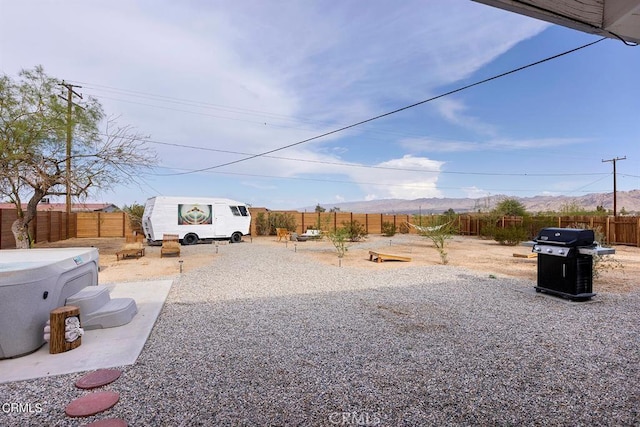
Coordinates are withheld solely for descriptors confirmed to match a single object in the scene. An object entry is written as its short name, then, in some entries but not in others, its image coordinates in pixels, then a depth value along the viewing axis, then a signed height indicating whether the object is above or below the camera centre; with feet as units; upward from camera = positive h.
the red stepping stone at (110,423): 6.42 -4.23
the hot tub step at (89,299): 11.91 -3.22
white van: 44.16 -0.53
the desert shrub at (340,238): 32.22 -2.28
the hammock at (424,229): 37.01 -1.65
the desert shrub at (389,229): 66.08 -2.72
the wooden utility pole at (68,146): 31.44 +7.10
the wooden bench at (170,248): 34.17 -3.54
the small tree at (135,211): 60.49 +0.81
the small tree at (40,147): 28.58 +6.50
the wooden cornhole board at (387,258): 30.48 -4.02
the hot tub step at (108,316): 12.05 -3.91
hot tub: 9.58 -2.74
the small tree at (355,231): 55.36 -2.74
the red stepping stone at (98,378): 8.06 -4.28
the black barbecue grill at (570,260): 16.30 -2.32
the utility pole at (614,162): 81.91 +14.40
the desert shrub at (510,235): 46.96 -2.89
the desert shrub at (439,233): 29.56 -1.85
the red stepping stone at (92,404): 6.90 -4.26
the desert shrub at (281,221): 65.92 -1.12
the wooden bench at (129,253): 31.58 -3.88
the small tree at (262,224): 65.41 -1.73
